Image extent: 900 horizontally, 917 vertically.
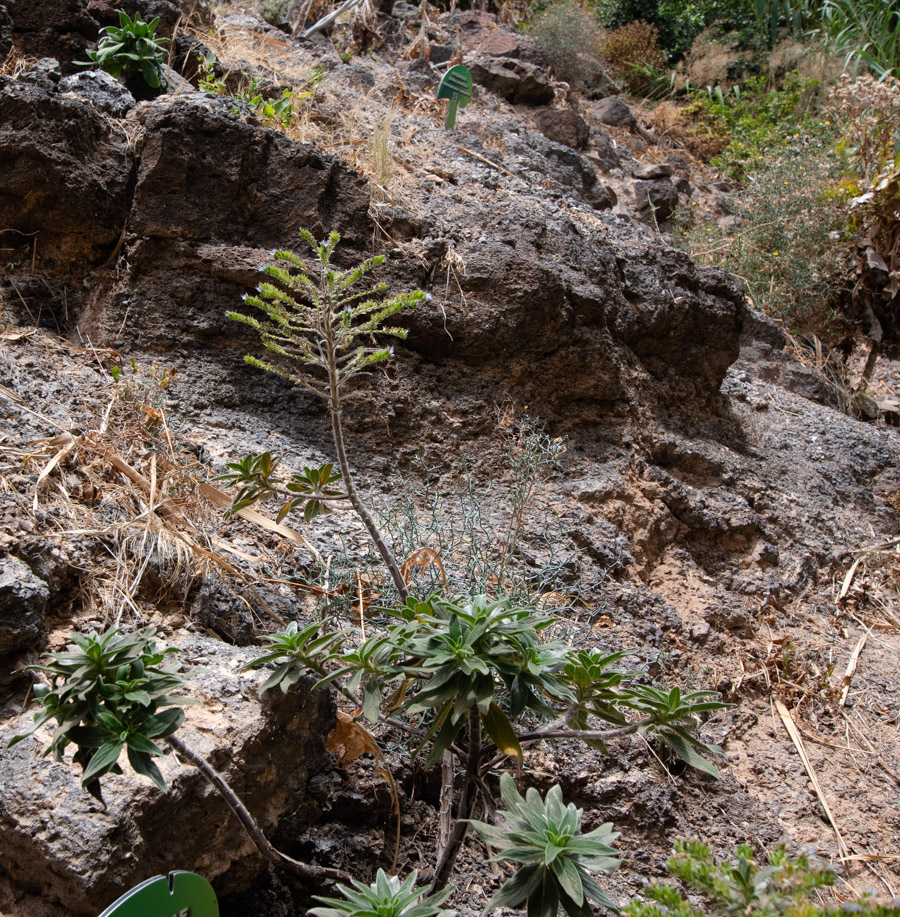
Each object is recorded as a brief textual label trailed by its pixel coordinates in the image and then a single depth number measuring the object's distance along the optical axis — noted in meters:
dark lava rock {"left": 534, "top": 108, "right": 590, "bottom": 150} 6.68
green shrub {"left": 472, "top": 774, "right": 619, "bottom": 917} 1.20
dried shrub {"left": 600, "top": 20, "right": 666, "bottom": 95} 9.78
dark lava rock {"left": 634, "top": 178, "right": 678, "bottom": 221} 6.82
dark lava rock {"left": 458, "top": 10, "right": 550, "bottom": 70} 7.30
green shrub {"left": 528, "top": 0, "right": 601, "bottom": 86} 8.95
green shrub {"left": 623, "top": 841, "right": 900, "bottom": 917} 0.95
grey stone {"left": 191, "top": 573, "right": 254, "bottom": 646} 2.07
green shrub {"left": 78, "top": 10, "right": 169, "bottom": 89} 3.41
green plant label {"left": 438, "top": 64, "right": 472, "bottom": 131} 4.62
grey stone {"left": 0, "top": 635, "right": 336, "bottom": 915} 1.49
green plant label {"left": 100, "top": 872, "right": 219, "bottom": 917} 1.20
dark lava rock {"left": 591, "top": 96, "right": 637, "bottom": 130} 8.16
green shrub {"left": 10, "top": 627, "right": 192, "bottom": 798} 1.29
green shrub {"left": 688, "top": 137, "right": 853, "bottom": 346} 5.83
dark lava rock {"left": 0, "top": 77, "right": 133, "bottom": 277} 2.81
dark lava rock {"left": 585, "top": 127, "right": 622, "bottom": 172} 6.94
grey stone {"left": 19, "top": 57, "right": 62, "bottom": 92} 3.05
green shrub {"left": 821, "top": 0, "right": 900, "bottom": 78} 8.62
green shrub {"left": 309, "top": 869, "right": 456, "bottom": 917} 1.21
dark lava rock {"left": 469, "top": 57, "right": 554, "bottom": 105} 6.77
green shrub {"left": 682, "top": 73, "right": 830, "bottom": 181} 8.12
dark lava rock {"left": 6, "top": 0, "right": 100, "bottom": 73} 3.59
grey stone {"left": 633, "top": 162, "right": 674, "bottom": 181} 7.09
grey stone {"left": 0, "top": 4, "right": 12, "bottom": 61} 3.48
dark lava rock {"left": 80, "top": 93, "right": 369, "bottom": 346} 2.96
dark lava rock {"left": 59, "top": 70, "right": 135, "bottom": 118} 3.17
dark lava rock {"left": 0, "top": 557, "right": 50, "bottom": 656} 1.73
